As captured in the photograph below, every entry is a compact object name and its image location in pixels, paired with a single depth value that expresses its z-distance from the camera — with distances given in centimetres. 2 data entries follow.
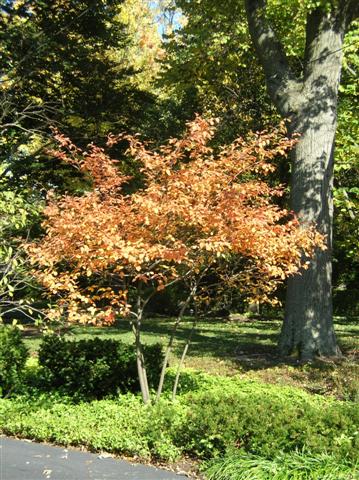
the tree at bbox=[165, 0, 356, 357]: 1012
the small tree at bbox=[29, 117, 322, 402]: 541
